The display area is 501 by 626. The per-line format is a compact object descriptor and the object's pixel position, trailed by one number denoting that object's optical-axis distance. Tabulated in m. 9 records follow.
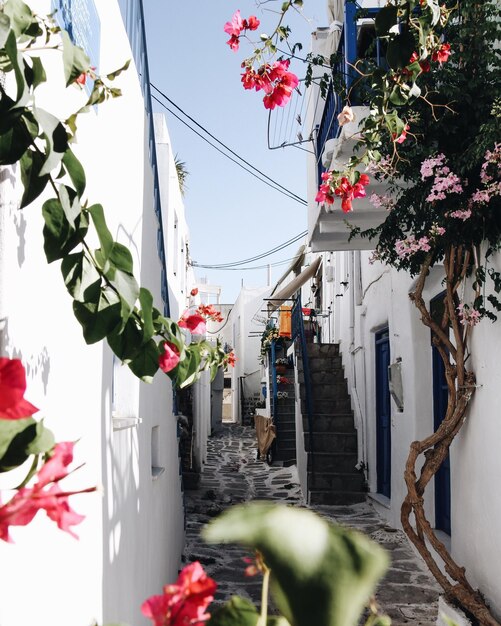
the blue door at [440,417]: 6.02
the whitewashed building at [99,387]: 1.73
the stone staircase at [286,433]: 13.98
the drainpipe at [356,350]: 9.73
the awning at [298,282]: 16.17
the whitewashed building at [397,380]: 4.38
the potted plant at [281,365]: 16.34
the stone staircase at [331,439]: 9.34
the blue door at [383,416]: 8.67
